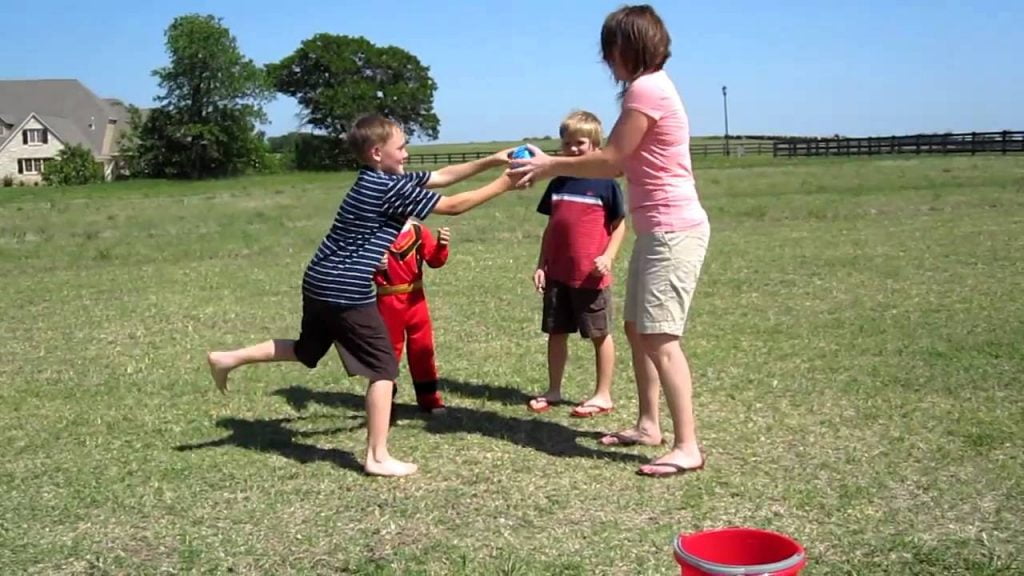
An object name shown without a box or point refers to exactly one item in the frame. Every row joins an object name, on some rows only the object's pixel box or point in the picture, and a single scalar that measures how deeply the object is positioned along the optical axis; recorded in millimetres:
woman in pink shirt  4895
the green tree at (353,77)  88562
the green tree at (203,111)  78000
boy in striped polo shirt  5176
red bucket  3061
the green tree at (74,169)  73625
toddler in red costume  6156
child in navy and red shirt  6223
